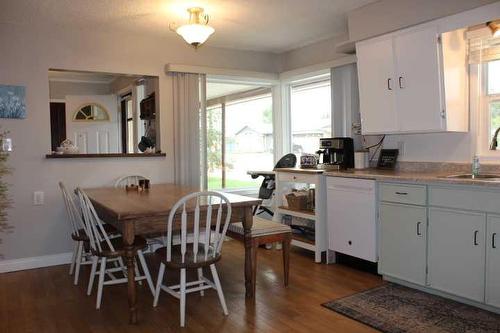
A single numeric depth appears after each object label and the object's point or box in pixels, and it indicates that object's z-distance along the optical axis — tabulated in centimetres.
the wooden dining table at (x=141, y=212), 258
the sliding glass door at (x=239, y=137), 538
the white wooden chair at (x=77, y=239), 334
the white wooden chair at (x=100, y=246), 284
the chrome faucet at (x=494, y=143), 317
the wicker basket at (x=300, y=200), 425
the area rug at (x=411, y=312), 252
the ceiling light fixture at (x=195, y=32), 324
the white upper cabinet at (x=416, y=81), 321
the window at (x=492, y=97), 324
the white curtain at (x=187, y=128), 457
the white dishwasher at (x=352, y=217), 344
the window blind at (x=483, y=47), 315
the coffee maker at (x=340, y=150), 413
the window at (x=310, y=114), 487
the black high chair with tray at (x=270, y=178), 476
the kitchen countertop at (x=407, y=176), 273
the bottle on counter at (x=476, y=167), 315
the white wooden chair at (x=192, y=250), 256
